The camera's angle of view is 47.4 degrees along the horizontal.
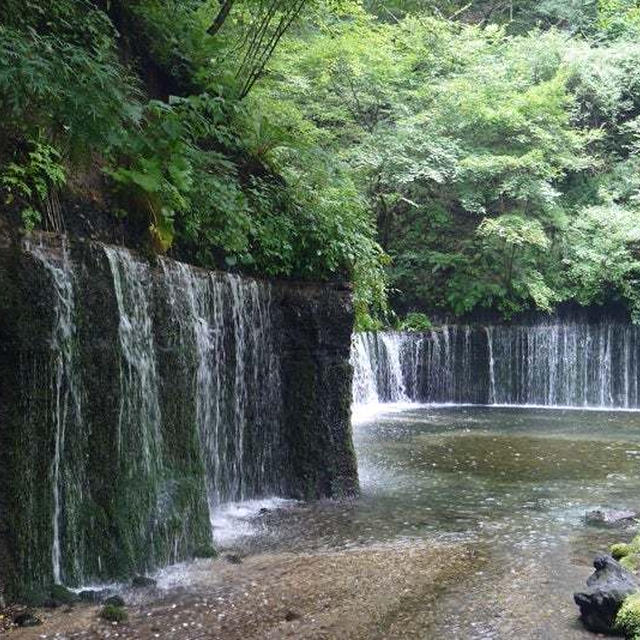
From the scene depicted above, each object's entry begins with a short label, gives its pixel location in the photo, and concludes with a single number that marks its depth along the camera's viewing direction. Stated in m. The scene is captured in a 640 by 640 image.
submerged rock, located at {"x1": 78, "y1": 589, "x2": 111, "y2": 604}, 5.30
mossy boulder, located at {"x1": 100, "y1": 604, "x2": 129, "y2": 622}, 4.97
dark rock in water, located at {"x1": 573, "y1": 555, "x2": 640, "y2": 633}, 5.02
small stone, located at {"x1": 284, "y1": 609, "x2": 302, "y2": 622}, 5.10
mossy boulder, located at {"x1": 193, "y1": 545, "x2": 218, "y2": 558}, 6.49
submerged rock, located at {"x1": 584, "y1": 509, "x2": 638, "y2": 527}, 7.83
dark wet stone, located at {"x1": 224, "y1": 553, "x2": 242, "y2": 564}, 6.33
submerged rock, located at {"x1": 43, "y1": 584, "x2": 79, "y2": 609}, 5.16
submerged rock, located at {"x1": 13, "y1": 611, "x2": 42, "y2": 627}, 4.79
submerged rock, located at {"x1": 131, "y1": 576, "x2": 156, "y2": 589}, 5.70
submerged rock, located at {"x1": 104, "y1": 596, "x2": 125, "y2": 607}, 5.18
